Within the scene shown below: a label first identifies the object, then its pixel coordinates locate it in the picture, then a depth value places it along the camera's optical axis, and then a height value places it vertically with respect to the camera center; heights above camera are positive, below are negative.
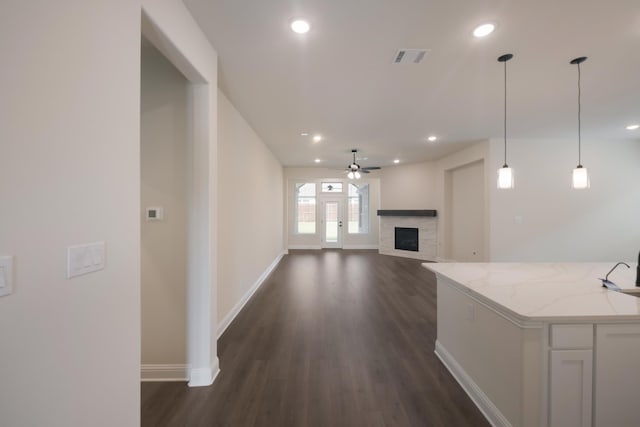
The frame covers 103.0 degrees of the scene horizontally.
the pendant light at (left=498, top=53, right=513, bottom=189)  2.55 +0.35
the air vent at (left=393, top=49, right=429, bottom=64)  2.26 +1.43
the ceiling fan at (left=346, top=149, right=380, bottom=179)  5.97 +0.97
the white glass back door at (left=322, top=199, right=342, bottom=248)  8.84 -0.40
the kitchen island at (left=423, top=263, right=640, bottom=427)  1.38 -0.81
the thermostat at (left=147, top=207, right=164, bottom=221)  2.18 -0.01
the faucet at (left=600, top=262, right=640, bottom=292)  1.76 -0.52
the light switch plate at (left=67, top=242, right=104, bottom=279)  0.93 -0.18
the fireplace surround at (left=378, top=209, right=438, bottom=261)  7.39 -0.53
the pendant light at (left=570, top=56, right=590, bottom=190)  2.42 +0.36
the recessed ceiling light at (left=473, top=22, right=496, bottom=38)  1.95 +1.43
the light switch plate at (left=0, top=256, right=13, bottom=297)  0.72 -0.18
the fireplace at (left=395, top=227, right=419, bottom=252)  7.82 -0.84
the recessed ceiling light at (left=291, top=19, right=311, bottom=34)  1.89 +1.41
